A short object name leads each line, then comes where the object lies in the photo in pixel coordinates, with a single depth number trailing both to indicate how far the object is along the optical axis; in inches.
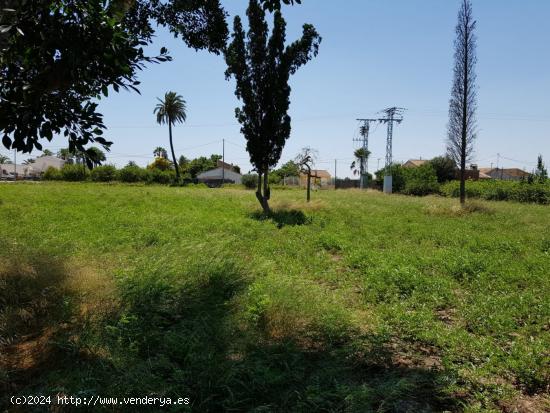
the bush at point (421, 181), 1501.8
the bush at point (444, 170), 1888.5
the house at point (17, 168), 3314.5
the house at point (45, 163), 3395.7
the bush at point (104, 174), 1984.5
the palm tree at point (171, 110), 2236.7
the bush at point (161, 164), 2694.4
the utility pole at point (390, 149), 1659.7
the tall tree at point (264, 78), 573.0
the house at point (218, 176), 2787.9
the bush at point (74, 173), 1990.7
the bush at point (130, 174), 2001.7
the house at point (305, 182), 2276.6
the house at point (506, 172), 3489.2
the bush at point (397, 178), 1713.8
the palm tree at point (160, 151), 3737.2
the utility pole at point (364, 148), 2074.3
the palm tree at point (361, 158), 2715.6
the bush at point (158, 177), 2016.5
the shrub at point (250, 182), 1878.2
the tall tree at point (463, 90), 761.0
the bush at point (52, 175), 2010.3
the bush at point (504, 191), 1087.6
